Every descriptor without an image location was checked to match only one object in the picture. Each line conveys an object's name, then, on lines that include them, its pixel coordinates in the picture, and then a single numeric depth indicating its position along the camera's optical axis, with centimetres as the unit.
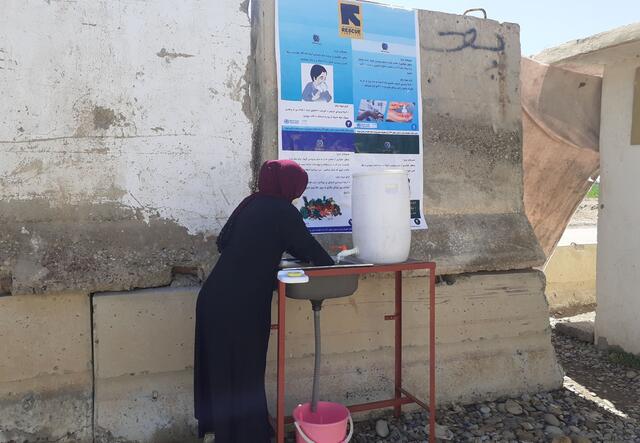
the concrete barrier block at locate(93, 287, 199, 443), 291
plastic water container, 278
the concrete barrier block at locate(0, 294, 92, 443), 279
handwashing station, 262
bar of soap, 238
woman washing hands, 256
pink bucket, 269
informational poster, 324
